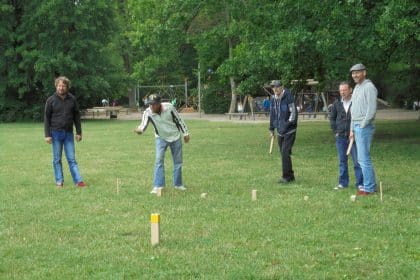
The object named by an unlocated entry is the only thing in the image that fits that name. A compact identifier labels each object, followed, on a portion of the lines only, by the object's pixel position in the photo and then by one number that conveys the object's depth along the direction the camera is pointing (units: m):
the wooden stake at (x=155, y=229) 6.16
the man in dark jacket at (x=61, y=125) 10.59
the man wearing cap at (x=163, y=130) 9.89
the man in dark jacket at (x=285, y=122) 10.70
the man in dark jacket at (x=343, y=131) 9.89
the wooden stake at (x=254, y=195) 9.07
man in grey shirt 9.02
